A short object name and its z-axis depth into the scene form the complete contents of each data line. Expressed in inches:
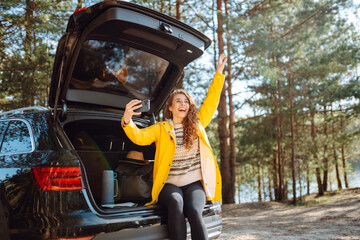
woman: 100.7
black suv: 79.4
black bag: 125.6
